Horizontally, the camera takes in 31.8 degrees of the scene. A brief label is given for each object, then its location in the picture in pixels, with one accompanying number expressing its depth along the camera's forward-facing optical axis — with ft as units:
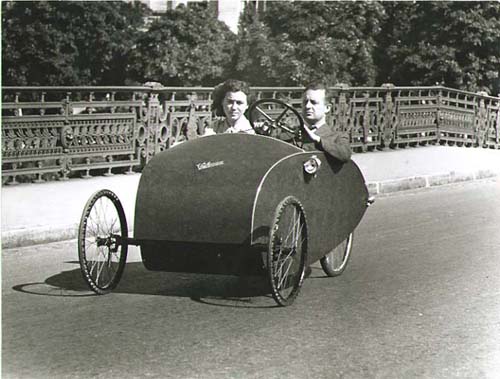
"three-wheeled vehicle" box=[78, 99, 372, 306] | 18.38
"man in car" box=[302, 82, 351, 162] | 20.36
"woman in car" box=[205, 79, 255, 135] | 21.31
